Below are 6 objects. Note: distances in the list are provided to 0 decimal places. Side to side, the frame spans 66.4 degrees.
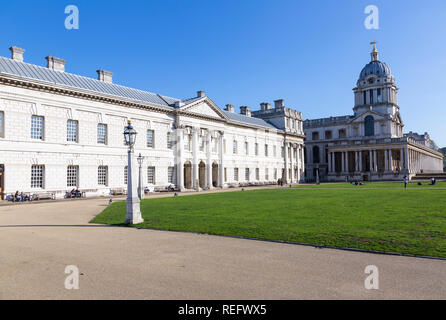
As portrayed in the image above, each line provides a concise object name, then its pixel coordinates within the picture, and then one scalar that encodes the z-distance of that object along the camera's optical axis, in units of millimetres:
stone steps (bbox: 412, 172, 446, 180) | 67438
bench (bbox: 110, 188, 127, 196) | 36344
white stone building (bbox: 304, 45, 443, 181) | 78188
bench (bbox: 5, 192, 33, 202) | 28209
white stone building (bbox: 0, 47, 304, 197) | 29453
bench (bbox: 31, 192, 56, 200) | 29797
